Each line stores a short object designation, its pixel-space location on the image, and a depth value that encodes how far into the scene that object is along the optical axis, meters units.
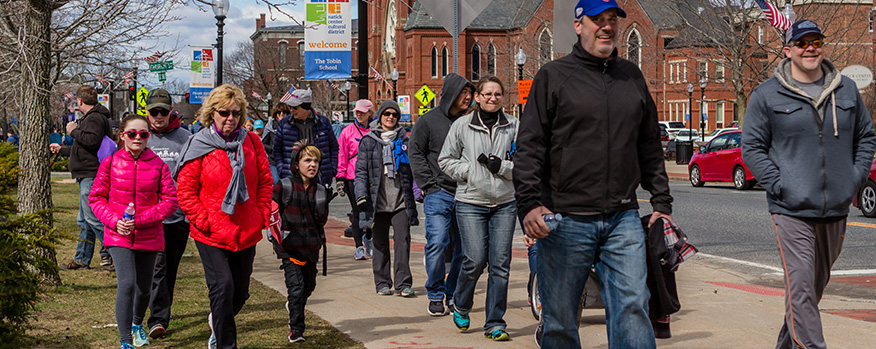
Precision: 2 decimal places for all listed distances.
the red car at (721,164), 25.20
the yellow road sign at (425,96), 36.62
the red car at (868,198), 16.47
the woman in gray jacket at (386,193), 8.73
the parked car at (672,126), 67.75
